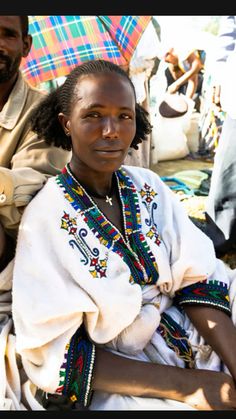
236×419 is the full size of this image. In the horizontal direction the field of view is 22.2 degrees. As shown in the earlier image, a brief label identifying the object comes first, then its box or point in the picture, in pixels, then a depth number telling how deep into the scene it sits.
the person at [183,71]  6.21
